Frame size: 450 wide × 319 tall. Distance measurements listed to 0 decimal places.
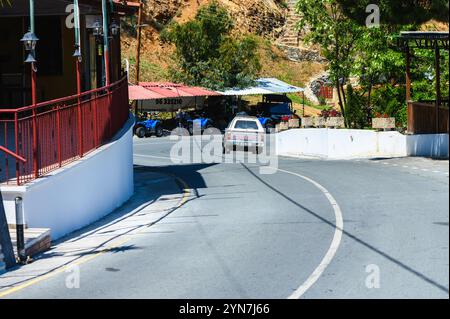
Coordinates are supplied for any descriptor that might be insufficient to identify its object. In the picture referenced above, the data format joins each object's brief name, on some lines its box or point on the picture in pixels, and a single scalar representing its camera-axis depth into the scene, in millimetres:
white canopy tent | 58094
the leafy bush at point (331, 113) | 45188
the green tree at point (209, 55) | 60531
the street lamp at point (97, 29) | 22361
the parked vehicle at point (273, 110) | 54406
